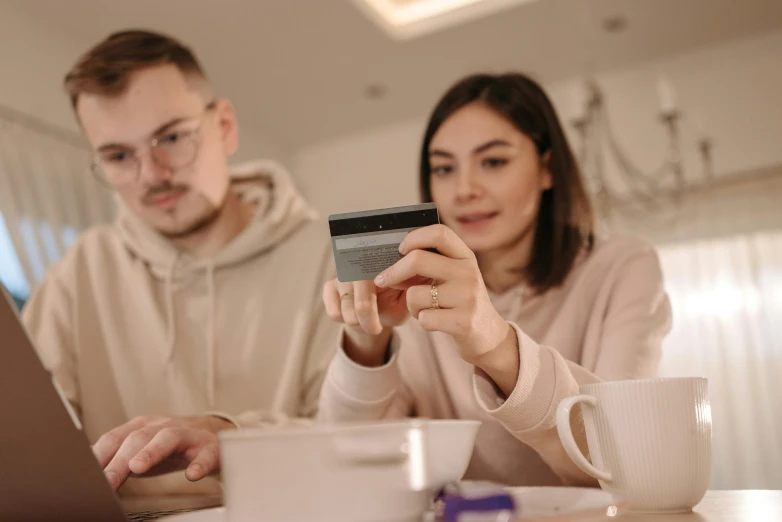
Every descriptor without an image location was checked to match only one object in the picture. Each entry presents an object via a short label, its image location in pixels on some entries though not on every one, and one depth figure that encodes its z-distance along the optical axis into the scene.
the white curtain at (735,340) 3.13
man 1.09
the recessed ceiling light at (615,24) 3.00
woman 0.59
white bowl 0.37
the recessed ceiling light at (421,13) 2.79
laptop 0.41
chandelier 2.77
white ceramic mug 0.46
